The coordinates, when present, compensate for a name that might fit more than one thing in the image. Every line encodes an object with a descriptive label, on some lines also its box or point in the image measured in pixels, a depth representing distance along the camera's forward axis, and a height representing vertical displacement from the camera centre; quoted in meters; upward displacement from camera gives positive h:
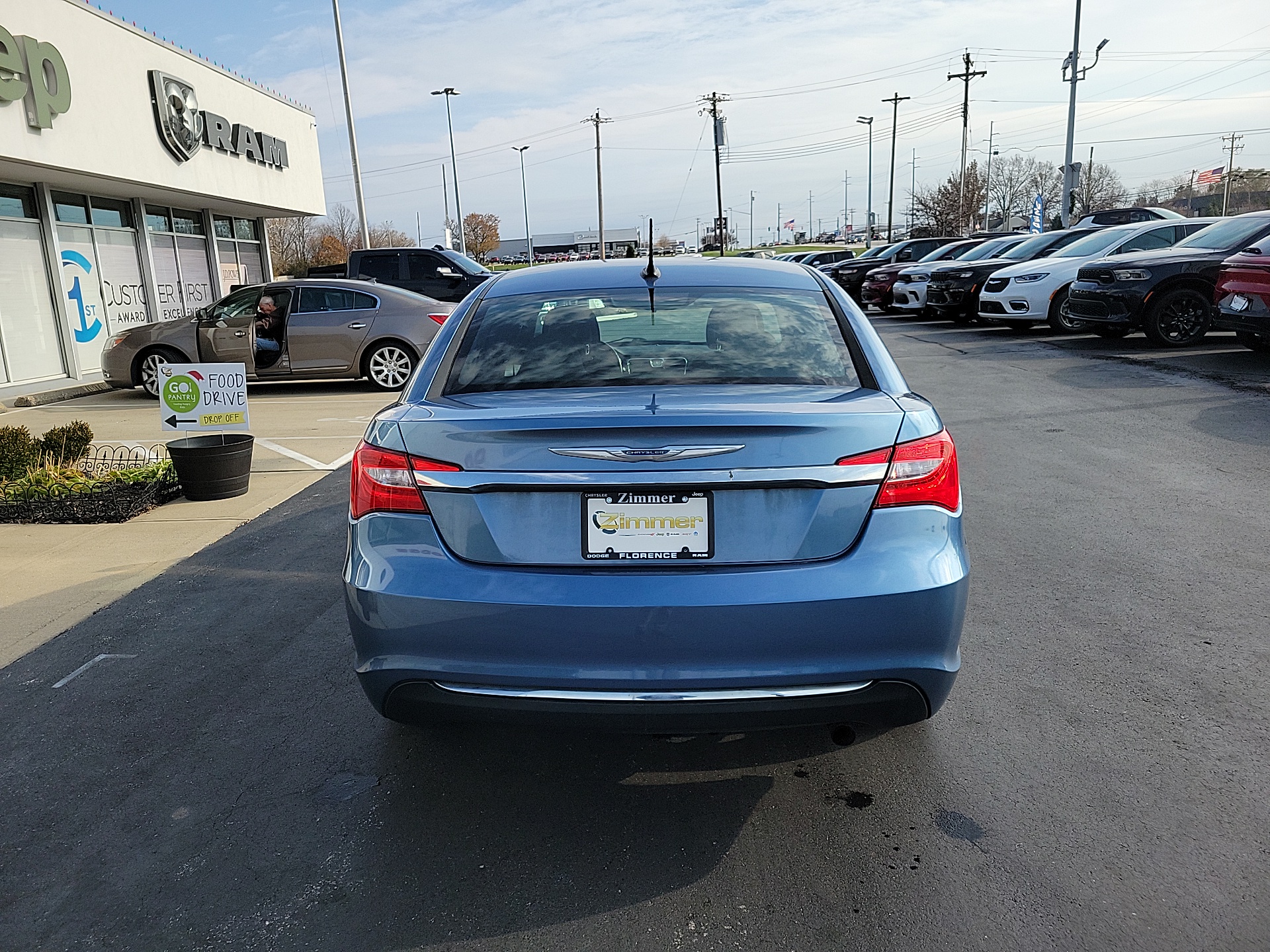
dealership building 12.55 +1.73
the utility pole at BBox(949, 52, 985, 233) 58.78 +11.13
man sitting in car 12.93 -0.58
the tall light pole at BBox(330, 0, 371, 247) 26.89 +4.01
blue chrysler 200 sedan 2.47 -0.77
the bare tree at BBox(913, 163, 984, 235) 65.38 +3.60
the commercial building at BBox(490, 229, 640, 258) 112.31 +3.85
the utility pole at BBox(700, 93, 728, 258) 59.79 +8.48
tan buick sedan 12.82 -0.63
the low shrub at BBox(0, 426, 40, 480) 7.26 -1.18
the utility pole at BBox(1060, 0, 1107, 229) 32.00 +4.55
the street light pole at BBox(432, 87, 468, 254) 53.75 +10.31
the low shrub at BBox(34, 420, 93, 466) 7.51 -1.17
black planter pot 7.13 -1.33
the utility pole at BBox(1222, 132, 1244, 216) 71.66 +4.70
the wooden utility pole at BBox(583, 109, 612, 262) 73.81 +6.84
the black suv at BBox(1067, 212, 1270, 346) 12.70 -0.48
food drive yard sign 7.16 -0.80
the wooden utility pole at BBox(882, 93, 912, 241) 74.12 +11.94
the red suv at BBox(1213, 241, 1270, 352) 10.57 -0.54
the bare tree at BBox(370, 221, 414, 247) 69.50 +3.20
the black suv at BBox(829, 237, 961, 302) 27.23 +0.02
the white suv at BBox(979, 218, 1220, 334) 15.38 -0.35
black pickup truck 17.70 +0.16
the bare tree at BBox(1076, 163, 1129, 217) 78.31 +5.40
